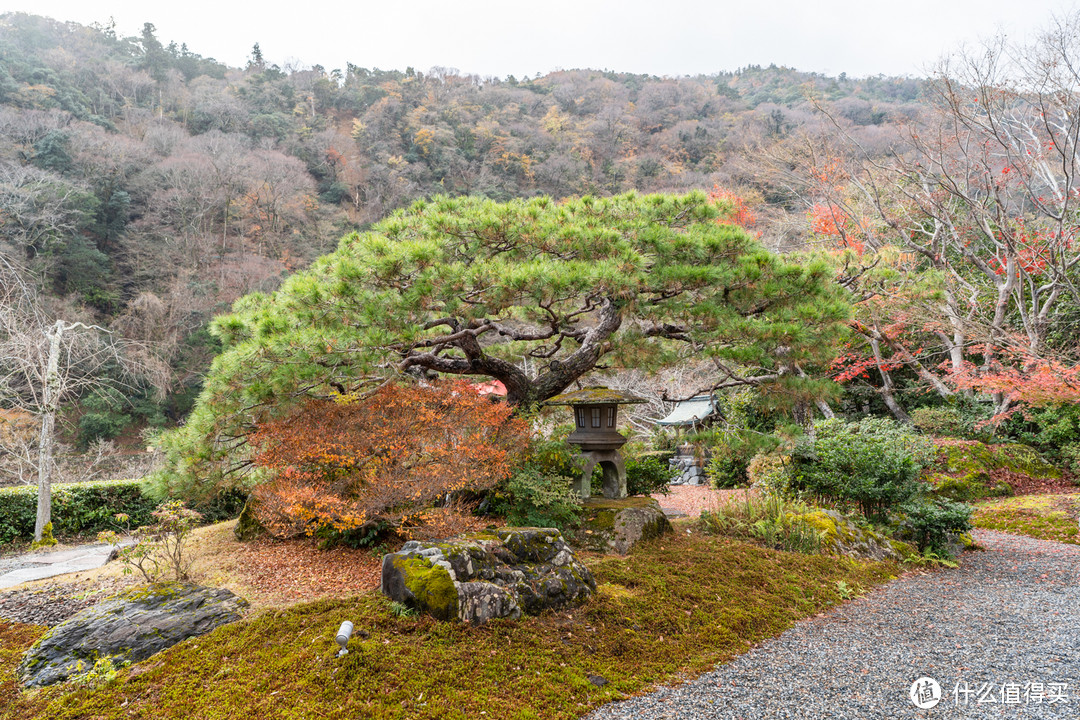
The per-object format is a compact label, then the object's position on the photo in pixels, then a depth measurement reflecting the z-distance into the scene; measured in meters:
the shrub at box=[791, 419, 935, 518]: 5.34
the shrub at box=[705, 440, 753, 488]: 9.27
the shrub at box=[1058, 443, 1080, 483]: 8.51
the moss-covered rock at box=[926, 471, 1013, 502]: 7.85
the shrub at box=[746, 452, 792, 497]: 6.16
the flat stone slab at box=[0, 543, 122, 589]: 4.93
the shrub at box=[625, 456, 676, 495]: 6.03
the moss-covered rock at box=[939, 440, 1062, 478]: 8.52
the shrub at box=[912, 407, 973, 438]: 9.57
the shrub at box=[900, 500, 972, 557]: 5.12
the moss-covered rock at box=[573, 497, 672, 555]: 4.68
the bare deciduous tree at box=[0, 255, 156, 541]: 6.61
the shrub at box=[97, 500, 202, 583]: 3.39
